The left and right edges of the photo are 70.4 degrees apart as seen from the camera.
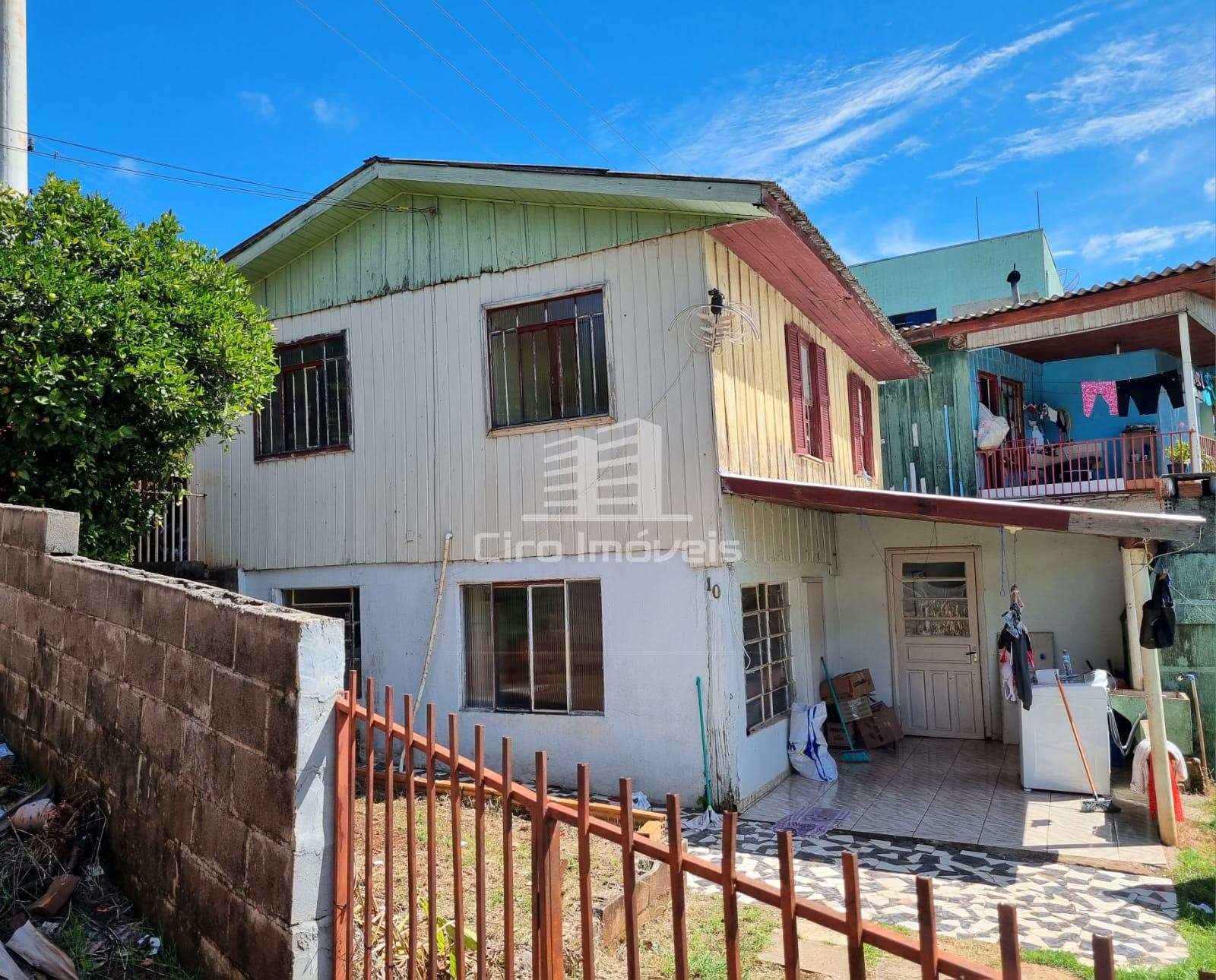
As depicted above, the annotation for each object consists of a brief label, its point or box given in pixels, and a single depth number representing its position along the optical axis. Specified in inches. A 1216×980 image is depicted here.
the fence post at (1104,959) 63.4
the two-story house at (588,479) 316.5
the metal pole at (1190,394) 450.0
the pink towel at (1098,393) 527.5
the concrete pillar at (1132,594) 280.8
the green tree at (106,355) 257.6
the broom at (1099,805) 305.4
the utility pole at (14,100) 380.2
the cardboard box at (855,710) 426.6
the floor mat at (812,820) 287.3
